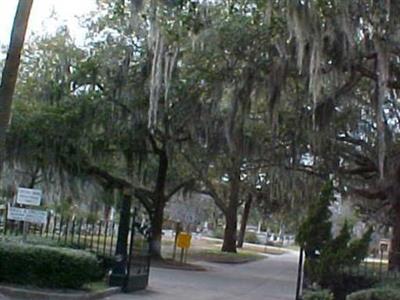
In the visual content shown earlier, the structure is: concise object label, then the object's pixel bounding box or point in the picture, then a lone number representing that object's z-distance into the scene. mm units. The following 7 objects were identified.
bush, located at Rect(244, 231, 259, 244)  75000
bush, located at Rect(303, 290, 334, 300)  12742
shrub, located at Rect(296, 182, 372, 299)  14289
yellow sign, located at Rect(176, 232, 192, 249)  24533
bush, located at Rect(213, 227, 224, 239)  77050
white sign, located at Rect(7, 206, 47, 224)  13219
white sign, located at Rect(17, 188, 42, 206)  13320
